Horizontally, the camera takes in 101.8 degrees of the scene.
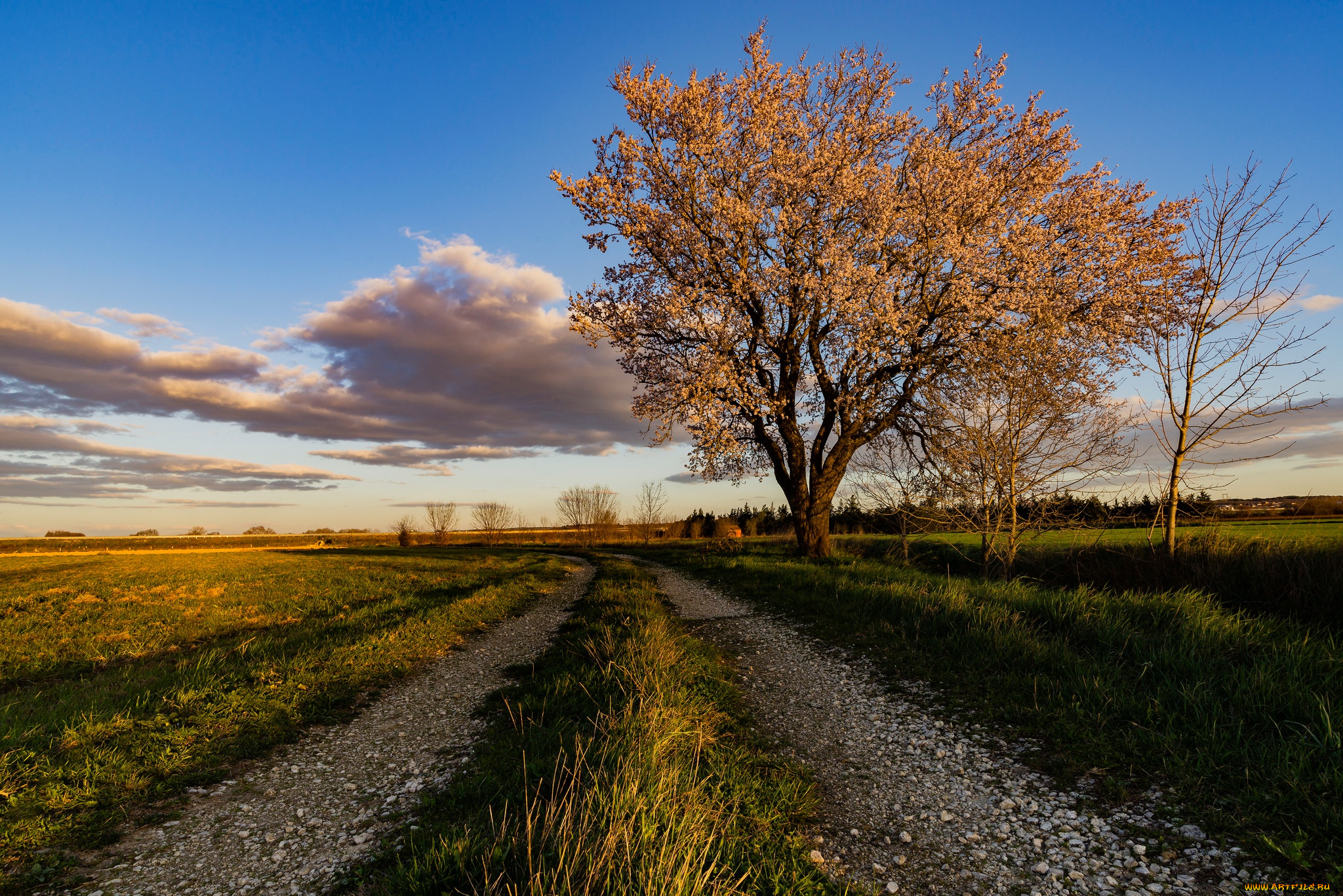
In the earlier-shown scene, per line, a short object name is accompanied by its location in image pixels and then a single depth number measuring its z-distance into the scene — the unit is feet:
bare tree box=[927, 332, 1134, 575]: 40.01
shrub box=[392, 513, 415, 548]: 208.64
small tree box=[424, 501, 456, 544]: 214.07
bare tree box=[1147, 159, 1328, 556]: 37.78
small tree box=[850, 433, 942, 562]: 45.47
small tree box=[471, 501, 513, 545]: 218.18
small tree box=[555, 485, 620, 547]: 189.06
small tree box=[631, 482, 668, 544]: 191.14
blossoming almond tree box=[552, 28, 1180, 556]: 55.26
